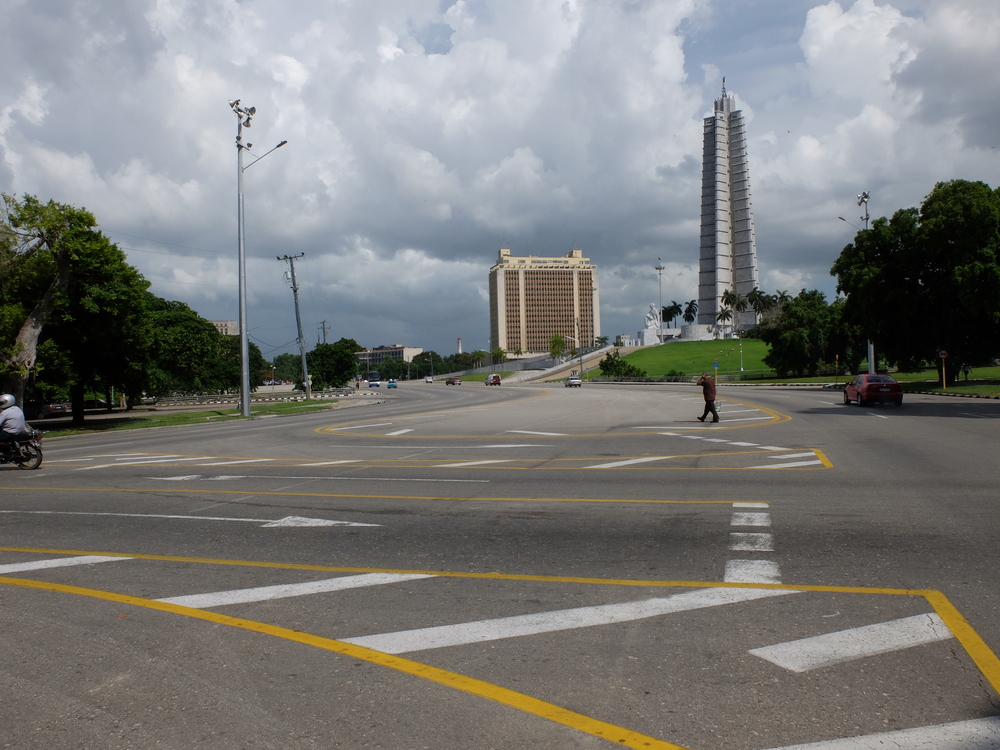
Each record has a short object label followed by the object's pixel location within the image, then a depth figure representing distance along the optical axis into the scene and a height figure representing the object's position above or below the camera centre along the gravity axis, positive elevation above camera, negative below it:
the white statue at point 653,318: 187.25 +10.92
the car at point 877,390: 30.61 -1.44
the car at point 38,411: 50.24 -2.17
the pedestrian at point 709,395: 24.32 -1.14
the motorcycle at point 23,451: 15.95 -1.52
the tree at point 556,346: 191.12 +4.69
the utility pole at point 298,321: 67.08 +4.64
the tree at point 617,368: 110.19 -0.86
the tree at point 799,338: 91.00 +2.40
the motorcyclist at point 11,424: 15.81 -0.92
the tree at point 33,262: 29.00 +4.75
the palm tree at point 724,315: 171.00 +10.14
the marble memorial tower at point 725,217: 169.88 +32.74
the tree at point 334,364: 109.00 +0.96
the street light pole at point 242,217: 37.84 +7.92
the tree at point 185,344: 55.91 +2.33
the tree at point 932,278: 41.91 +4.67
